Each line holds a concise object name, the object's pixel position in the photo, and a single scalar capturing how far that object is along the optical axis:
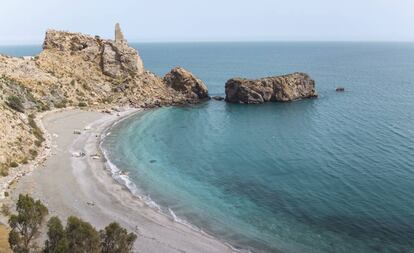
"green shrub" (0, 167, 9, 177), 59.69
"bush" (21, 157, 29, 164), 66.03
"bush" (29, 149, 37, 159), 70.14
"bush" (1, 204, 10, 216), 48.69
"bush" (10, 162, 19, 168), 63.47
